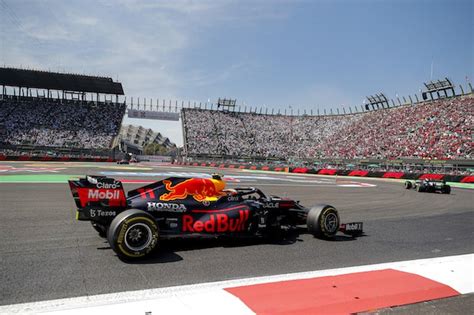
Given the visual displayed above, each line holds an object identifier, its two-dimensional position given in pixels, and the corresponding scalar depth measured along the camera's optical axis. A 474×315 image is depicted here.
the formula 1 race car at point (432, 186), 18.95
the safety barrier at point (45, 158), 47.38
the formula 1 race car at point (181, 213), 5.23
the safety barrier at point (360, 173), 29.74
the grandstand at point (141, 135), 172.25
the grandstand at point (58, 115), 56.50
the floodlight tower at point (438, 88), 56.41
